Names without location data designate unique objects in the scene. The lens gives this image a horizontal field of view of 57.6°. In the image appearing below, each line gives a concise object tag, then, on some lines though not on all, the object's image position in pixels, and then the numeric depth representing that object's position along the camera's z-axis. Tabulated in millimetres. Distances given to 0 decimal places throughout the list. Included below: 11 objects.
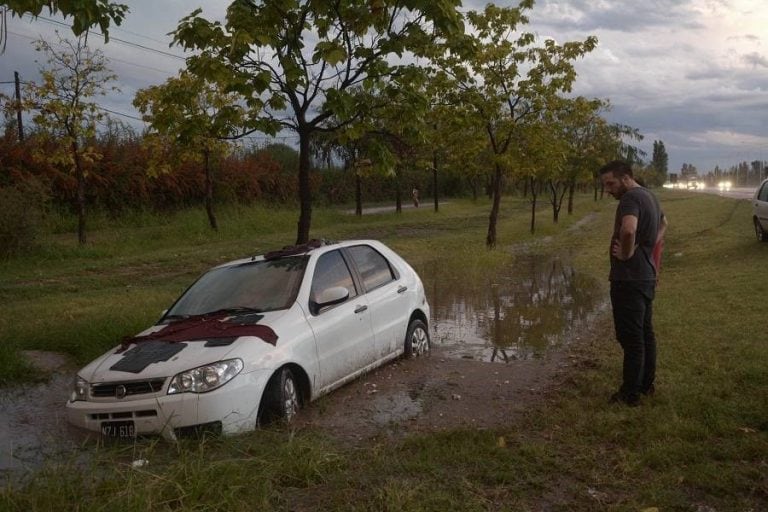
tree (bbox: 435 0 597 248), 18766
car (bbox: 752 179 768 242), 17453
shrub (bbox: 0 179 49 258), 17922
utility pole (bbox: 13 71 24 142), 18984
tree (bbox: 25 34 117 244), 19125
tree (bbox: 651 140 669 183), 142125
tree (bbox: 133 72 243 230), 8766
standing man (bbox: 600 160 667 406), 5551
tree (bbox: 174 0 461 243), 7965
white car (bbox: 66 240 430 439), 4992
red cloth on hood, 5500
